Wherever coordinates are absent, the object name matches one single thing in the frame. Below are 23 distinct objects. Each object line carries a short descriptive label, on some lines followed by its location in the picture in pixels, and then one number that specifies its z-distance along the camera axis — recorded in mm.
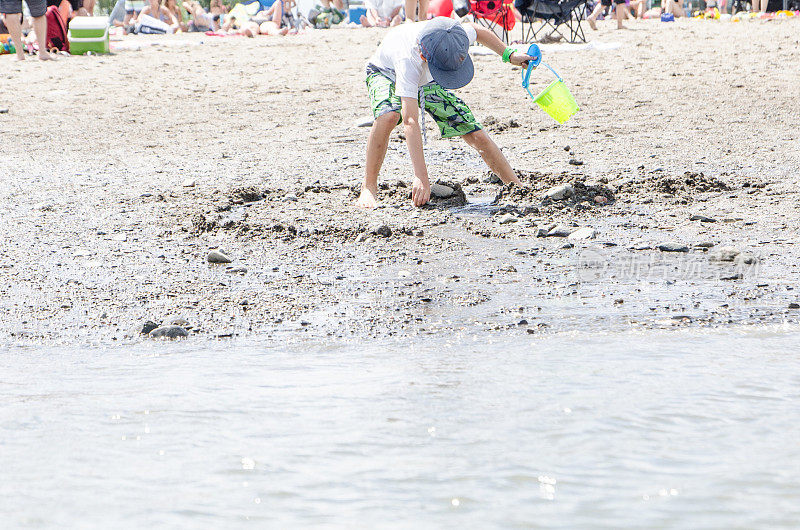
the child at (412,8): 21516
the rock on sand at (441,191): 11500
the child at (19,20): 23500
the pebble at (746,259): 8805
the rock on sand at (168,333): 7348
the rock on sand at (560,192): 11187
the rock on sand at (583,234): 9914
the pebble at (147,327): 7430
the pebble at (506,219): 10586
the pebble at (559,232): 10031
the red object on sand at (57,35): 25547
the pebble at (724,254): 8914
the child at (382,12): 31969
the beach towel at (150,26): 33906
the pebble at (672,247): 9305
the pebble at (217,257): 9430
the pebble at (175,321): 7617
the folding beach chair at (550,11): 24891
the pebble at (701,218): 10312
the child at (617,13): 30109
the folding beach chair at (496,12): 24687
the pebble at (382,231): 10125
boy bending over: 10555
